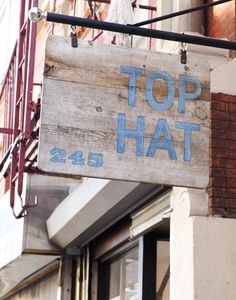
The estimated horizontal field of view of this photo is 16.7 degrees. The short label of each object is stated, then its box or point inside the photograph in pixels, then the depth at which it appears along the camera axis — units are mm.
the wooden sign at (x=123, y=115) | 4492
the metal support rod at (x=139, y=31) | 4500
